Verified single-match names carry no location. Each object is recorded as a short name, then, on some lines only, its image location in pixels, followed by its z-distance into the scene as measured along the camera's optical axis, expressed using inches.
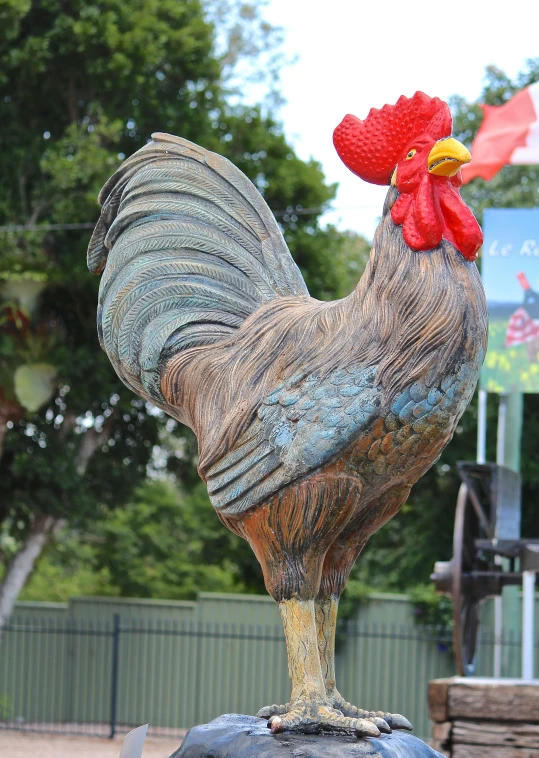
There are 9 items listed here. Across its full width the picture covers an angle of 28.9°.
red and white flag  418.3
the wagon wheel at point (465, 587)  327.6
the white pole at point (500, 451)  402.3
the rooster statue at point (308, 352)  118.2
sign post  380.2
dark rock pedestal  120.6
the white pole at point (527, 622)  331.9
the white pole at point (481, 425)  385.0
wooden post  281.7
